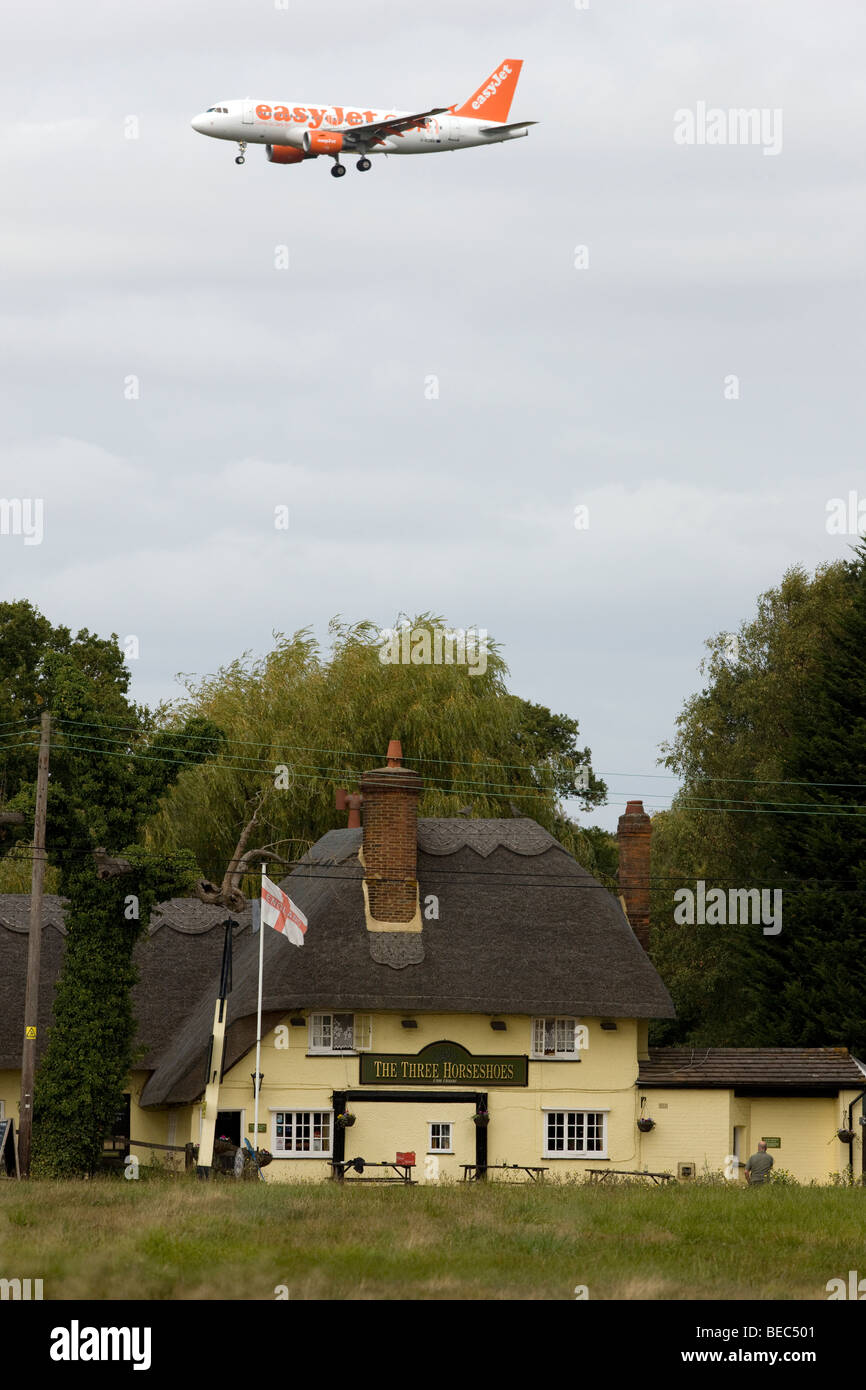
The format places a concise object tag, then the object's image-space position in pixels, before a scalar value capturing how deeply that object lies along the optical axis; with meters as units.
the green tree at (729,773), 57.47
